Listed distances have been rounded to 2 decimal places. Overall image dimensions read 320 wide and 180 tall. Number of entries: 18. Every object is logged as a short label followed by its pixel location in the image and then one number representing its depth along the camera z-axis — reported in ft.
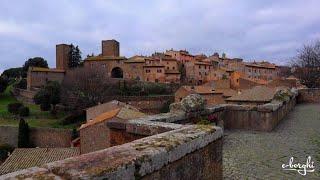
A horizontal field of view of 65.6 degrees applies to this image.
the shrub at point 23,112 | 123.61
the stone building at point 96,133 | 50.16
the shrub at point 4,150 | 83.76
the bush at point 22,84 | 173.83
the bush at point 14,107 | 129.60
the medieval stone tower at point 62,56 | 186.20
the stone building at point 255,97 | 48.89
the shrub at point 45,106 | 126.11
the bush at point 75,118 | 109.84
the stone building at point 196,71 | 181.63
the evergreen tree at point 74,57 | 185.70
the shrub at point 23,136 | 94.38
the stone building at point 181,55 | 199.62
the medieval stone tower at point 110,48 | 196.62
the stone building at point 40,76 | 166.84
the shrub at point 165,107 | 116.71
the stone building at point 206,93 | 104.09
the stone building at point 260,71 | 204.89
